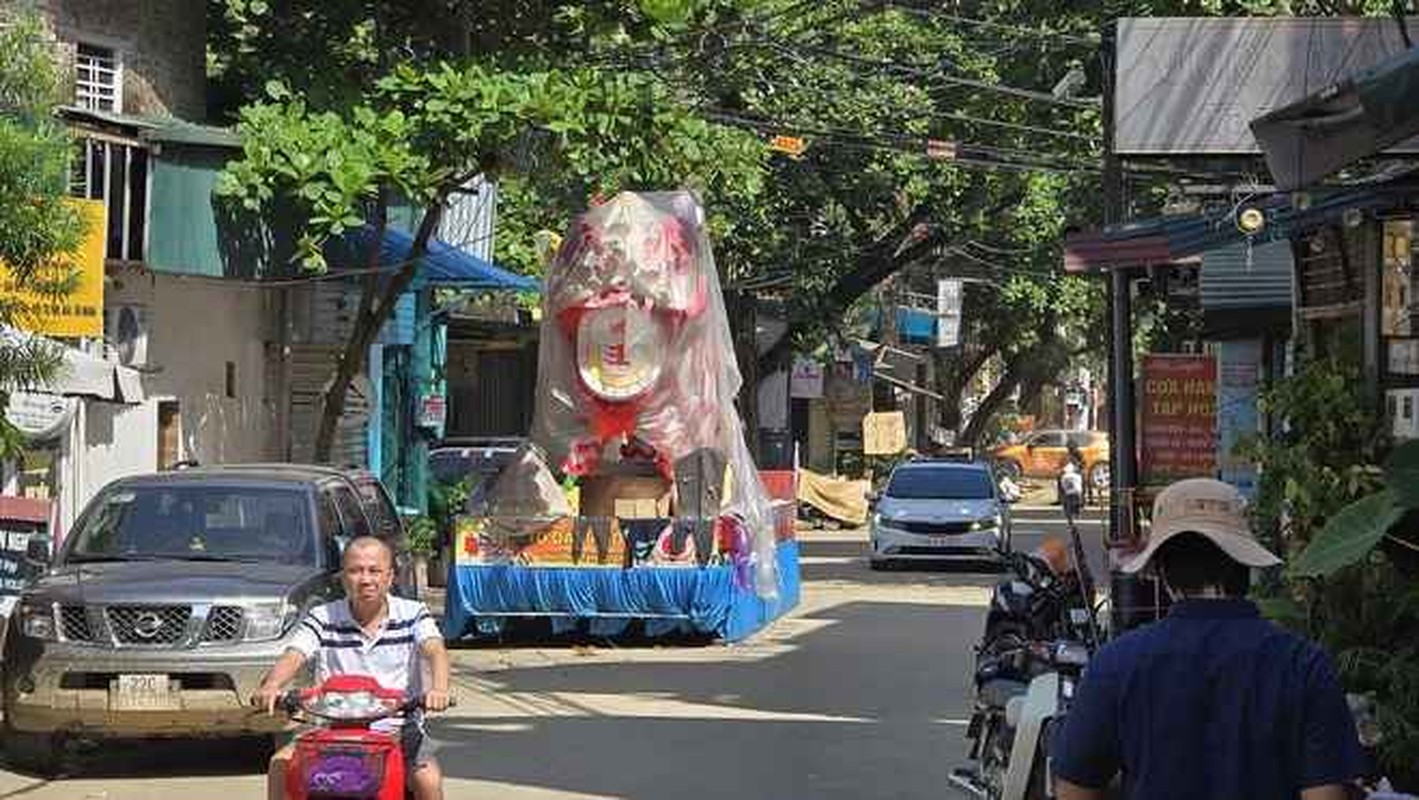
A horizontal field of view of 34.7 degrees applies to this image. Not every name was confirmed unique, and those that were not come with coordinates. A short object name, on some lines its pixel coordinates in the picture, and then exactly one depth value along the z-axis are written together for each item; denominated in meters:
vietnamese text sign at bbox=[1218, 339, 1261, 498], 13.52
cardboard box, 20.81
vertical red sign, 13.69
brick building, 20.36
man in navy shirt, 4.50
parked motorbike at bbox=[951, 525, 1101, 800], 8.44
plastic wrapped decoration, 20.62
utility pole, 13.40
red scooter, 7.39
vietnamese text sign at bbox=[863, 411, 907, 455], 54.19
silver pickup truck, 12.12
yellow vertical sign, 14.53
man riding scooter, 7.86
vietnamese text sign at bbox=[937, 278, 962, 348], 56.44
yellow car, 67.19
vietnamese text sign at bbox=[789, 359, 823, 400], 53.03
